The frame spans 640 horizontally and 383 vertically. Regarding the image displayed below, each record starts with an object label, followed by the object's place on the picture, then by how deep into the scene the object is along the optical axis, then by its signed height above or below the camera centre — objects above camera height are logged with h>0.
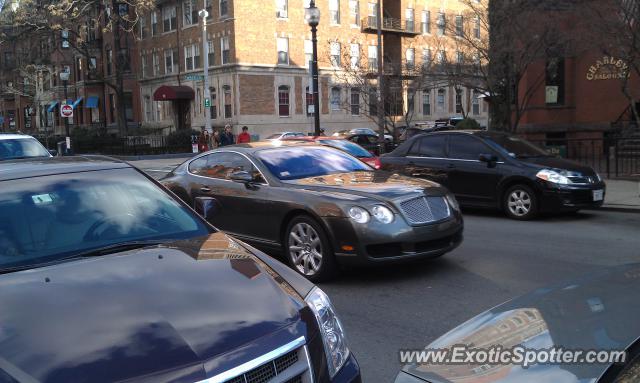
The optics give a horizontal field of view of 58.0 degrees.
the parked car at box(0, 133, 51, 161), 10.38 -0.17
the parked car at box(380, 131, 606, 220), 10.07 -0.88
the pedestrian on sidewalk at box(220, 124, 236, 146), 25.09 -0.27
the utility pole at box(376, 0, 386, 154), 19.83 +0.84
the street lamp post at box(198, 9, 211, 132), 33.62 +2.52
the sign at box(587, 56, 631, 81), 17.35 +1.76
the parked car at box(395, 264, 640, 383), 2.11 -0.88
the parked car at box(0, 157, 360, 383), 2.26 -0.76
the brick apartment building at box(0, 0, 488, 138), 41.19 +5.60
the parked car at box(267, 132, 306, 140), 31.68 -0.26
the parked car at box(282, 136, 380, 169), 12.55 -0.44
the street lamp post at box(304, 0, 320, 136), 18.39 +2.61
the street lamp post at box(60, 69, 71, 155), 31.71 -0.17
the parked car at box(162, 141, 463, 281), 6.22 -0.90
